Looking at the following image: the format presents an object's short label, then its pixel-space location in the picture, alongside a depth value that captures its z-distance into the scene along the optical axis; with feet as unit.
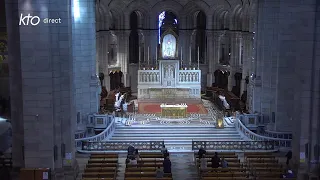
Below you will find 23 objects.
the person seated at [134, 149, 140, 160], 95.41
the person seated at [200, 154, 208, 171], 89.78
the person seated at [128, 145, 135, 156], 97.93
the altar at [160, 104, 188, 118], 132.36
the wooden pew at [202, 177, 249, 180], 83.51
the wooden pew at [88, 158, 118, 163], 92.47
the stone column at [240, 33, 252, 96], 152.25
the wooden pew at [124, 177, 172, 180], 83.61
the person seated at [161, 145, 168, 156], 96.14
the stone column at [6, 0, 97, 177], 79.41
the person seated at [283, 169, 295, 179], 83.35
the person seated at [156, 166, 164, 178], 84.99
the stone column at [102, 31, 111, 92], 159.74
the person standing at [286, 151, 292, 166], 94.92
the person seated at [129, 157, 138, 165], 91.70
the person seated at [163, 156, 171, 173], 88.63
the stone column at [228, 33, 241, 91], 162.77
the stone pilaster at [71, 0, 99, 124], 113.19
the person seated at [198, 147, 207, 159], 96.68
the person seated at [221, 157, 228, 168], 89.55
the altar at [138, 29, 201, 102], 156.04
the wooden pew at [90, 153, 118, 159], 96.27
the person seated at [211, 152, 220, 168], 90.47
